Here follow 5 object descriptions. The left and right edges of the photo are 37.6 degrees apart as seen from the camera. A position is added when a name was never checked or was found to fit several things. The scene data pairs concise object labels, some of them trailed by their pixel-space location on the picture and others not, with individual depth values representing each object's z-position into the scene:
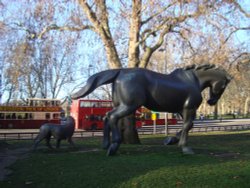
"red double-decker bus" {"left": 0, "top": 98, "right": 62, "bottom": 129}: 38.72
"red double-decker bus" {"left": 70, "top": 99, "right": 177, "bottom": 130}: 36.56
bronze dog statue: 13.09
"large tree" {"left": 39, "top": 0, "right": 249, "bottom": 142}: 15.79
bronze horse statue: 10.12
